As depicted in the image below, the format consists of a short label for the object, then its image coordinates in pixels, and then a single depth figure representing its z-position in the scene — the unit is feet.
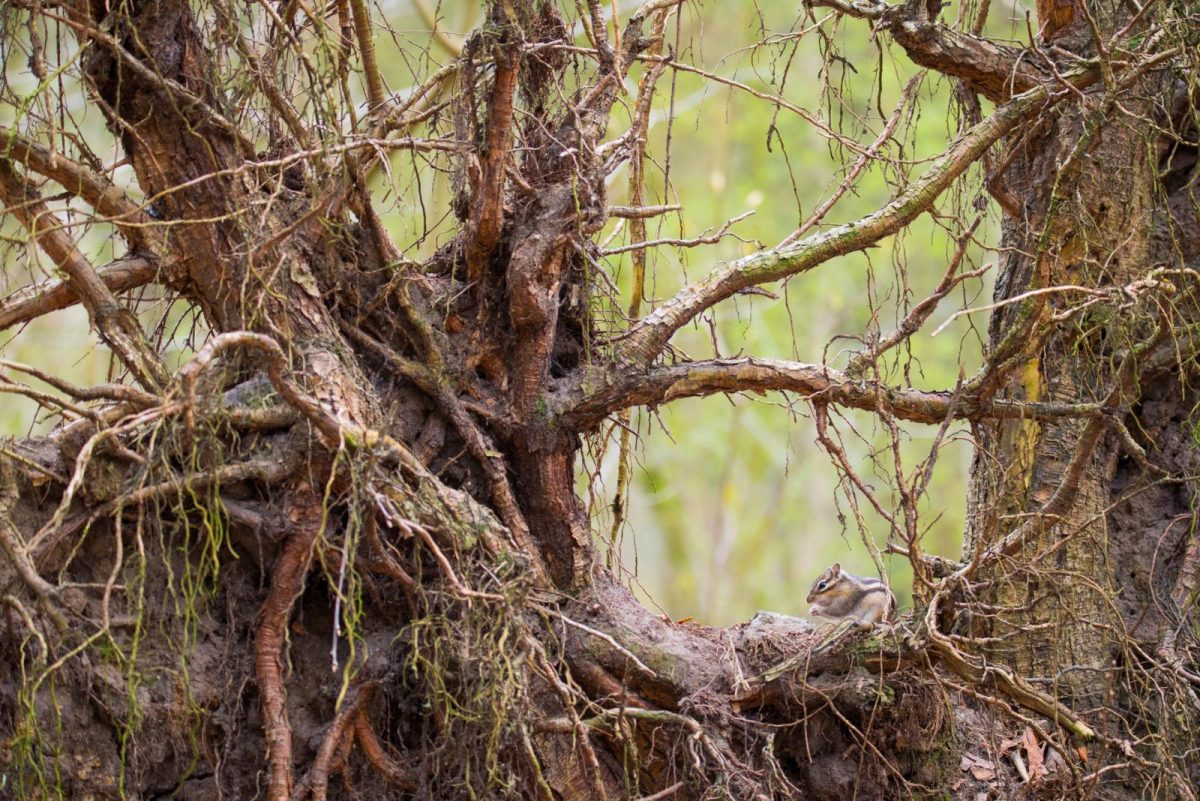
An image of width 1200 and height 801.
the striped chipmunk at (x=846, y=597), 32.99
